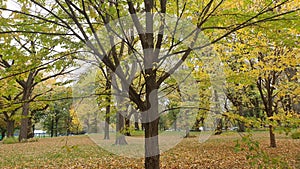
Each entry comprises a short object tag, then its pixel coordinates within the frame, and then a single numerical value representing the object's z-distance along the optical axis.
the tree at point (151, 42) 3.83
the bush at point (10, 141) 16.61
